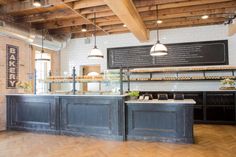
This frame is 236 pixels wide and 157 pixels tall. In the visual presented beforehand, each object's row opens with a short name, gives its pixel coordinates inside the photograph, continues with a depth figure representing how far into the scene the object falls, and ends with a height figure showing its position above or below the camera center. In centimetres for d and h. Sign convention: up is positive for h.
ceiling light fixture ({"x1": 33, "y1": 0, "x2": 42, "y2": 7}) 416 +157
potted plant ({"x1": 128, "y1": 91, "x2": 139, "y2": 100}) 511 -44
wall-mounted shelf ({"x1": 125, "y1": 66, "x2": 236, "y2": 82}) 647 +17
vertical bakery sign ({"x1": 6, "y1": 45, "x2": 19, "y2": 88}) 585 +39
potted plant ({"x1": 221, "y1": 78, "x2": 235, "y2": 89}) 620 -19
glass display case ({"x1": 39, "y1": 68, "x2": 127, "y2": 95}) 504 -6
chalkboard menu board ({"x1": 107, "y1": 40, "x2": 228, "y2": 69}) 669 +77
